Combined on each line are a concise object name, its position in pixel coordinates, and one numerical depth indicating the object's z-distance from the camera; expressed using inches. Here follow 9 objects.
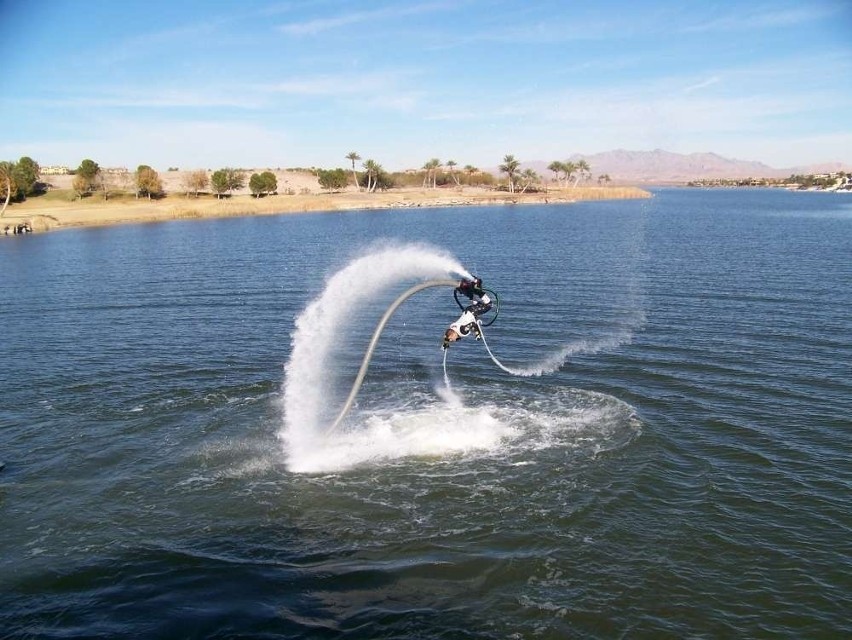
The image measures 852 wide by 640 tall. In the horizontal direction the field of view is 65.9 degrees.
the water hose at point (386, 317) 820.0
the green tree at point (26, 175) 5979.3
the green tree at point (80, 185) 6481.3
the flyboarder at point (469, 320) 915.2
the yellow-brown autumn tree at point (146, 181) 6692.9
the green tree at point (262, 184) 7401.6
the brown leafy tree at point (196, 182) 7401.6
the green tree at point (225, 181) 7135.8
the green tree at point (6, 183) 5519.2
